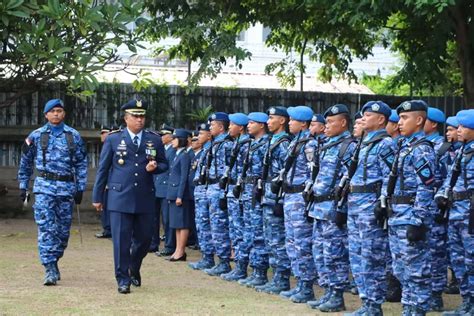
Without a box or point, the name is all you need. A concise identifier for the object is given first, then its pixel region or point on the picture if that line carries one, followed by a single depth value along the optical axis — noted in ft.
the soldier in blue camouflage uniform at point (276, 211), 39.24
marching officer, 38.17
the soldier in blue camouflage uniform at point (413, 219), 30.73
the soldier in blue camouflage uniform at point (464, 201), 32.35
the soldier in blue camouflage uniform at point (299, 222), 36.94
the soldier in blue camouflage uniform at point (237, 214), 43.14
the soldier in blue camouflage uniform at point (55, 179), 40.19
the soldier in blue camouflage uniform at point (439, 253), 34.50
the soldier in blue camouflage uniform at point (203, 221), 46.75
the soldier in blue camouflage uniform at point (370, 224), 32.12
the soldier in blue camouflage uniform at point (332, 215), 34.58
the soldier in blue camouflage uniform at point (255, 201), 41.29
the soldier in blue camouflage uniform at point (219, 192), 45.24
